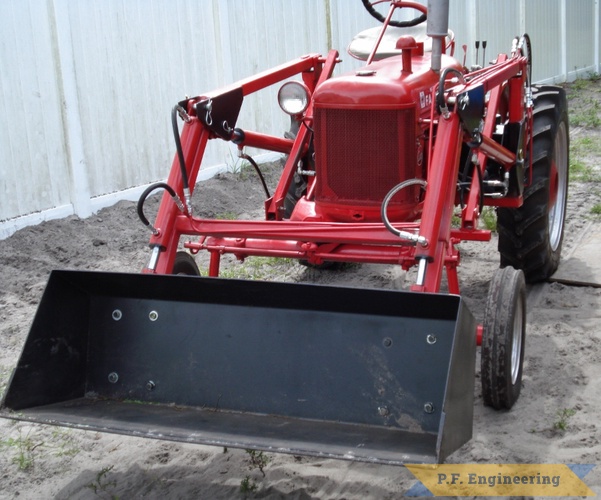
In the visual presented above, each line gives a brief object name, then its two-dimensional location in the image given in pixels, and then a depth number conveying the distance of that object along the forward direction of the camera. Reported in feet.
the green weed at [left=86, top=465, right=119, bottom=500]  10.16
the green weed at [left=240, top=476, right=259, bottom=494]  9.98
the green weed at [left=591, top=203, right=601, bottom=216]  21.40
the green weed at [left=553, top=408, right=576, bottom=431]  11.11
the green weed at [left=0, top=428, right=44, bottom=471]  10.84
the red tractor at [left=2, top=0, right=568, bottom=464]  9.66
